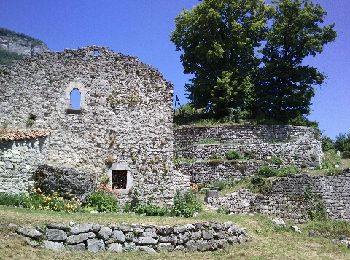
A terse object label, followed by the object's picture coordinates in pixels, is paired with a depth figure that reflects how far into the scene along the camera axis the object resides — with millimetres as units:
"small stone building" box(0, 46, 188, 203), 20219
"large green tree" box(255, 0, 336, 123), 31828
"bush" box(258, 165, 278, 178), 24469
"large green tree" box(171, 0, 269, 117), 32125
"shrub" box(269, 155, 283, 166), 26172
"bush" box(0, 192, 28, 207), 16266
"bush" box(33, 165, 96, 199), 18109
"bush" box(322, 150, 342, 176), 23281
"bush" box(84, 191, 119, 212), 17953
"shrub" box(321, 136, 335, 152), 33250
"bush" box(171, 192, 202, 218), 17531
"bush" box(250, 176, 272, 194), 22781
